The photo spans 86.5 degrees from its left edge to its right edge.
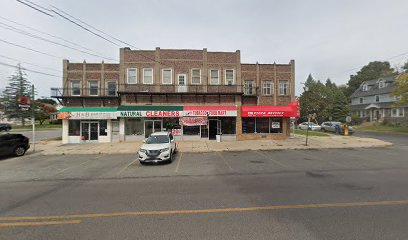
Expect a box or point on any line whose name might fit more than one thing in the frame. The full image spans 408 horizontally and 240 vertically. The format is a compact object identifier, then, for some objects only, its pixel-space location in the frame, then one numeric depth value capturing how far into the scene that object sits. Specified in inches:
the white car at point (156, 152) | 461.7
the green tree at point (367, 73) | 3074.6
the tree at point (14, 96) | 2293.3
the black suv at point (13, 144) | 589.6
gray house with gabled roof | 1699.1
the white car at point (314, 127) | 1489.1
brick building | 887.1
